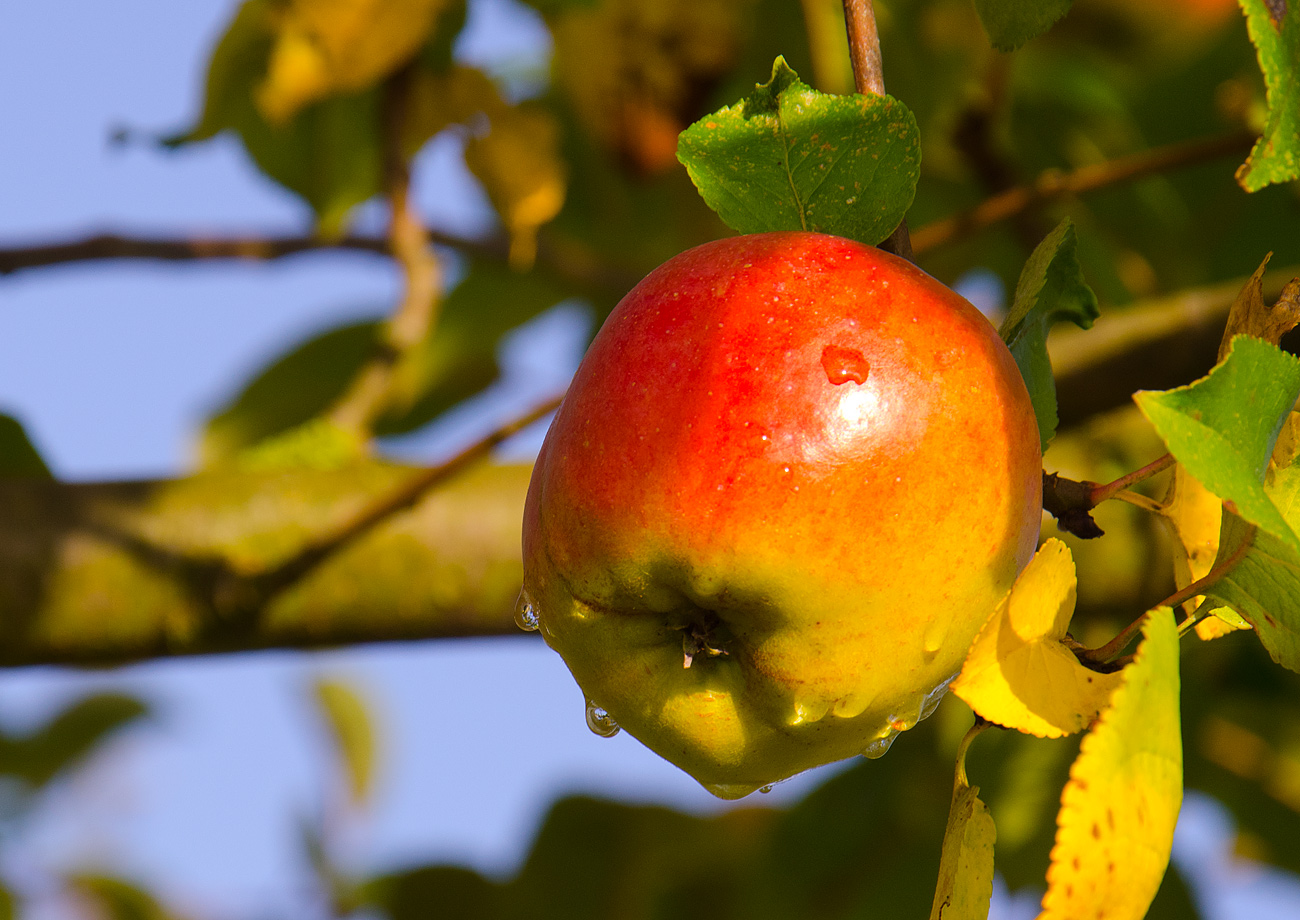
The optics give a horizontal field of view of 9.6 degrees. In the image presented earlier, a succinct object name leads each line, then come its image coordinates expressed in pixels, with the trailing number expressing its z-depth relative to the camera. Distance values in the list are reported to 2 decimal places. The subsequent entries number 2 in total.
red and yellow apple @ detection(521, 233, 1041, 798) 1.04
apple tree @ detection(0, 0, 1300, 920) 1.40
